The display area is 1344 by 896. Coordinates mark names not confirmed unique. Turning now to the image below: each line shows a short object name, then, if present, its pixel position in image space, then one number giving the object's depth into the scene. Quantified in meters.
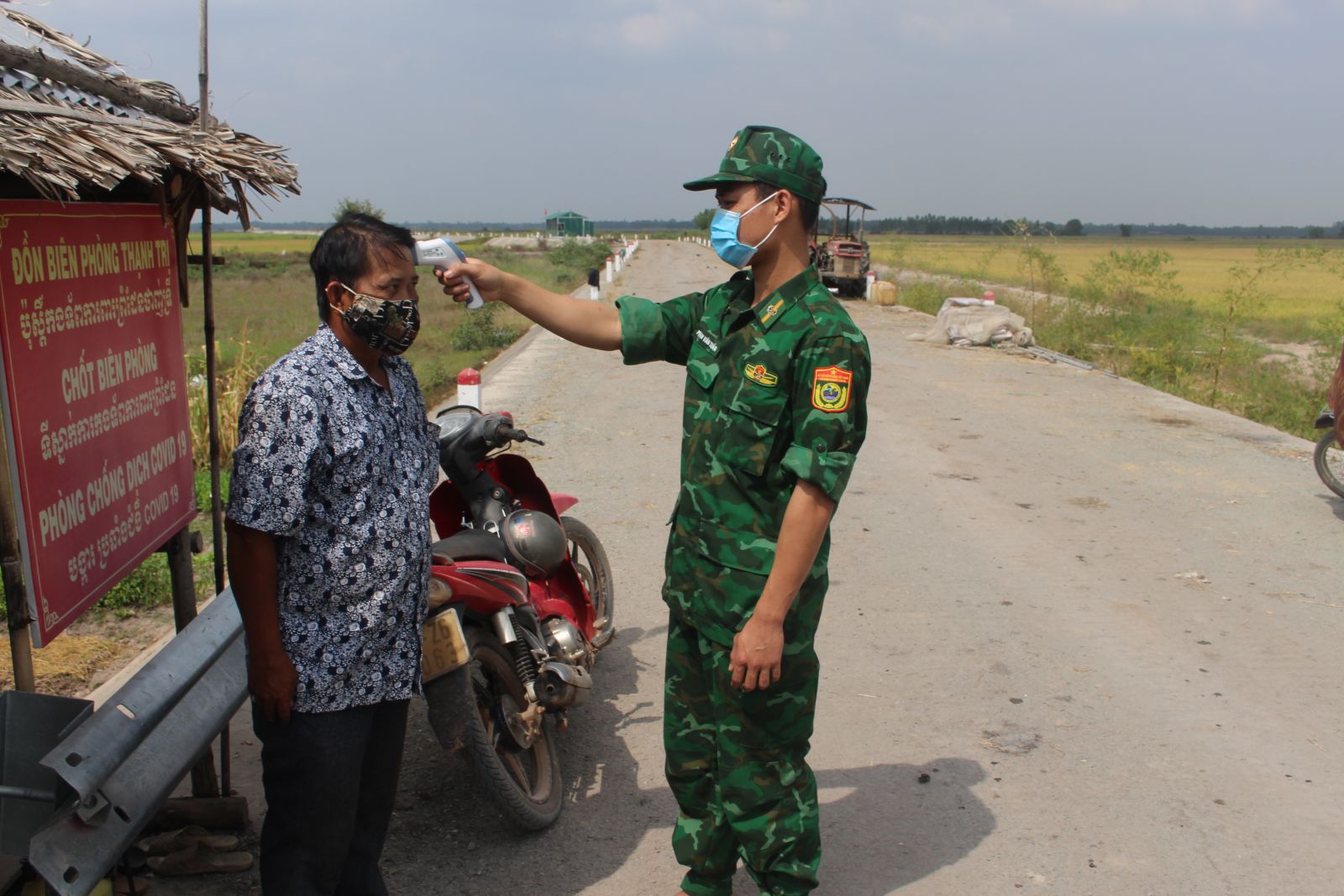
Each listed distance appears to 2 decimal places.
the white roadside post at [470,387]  7.41
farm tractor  26.45
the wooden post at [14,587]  2.30
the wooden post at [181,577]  3.38
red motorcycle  3.10
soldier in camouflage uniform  2.57
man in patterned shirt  2.26
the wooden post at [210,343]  3.07
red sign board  2.37
